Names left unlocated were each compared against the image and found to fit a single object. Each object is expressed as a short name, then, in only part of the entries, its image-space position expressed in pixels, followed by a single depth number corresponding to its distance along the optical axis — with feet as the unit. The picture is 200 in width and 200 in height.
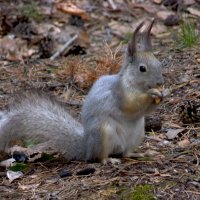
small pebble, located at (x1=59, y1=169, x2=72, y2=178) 24.61
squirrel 24.98
